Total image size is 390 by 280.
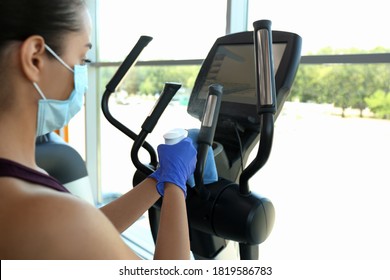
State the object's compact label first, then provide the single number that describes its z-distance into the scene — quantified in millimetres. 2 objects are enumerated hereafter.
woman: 848
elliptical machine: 1121
